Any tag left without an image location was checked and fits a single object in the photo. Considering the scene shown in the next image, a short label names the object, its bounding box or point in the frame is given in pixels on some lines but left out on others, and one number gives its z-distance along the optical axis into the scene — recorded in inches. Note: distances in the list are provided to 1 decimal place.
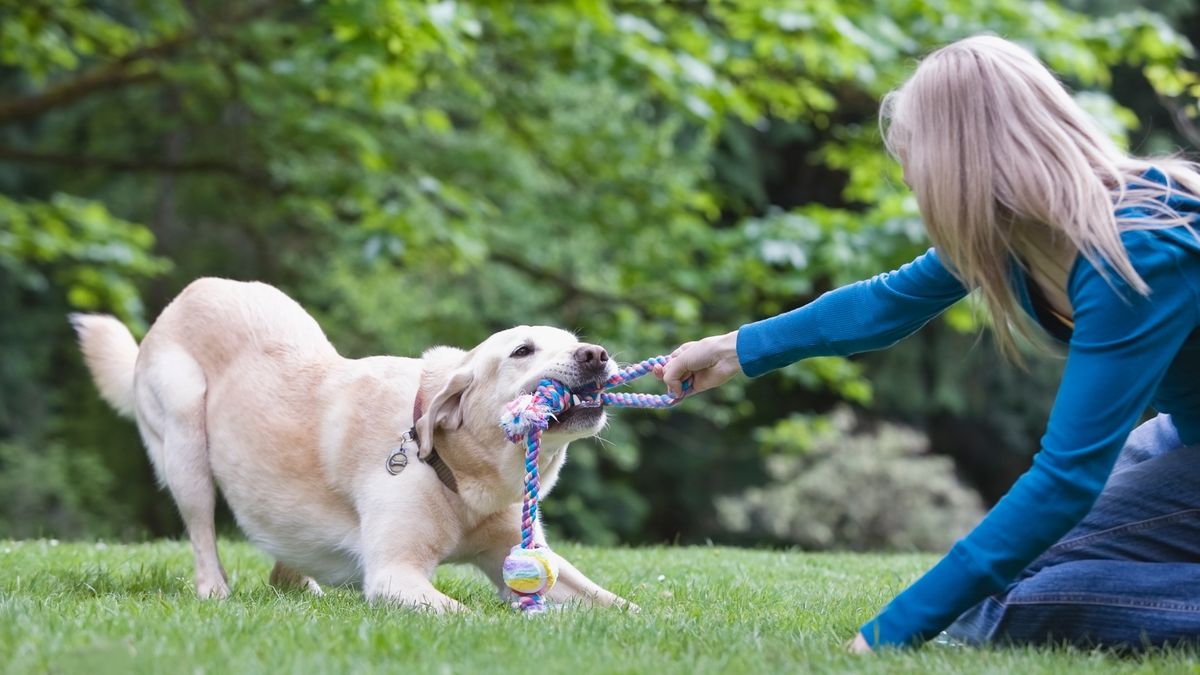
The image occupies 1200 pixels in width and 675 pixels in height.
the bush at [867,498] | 1070.4
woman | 239.0
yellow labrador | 356.2
